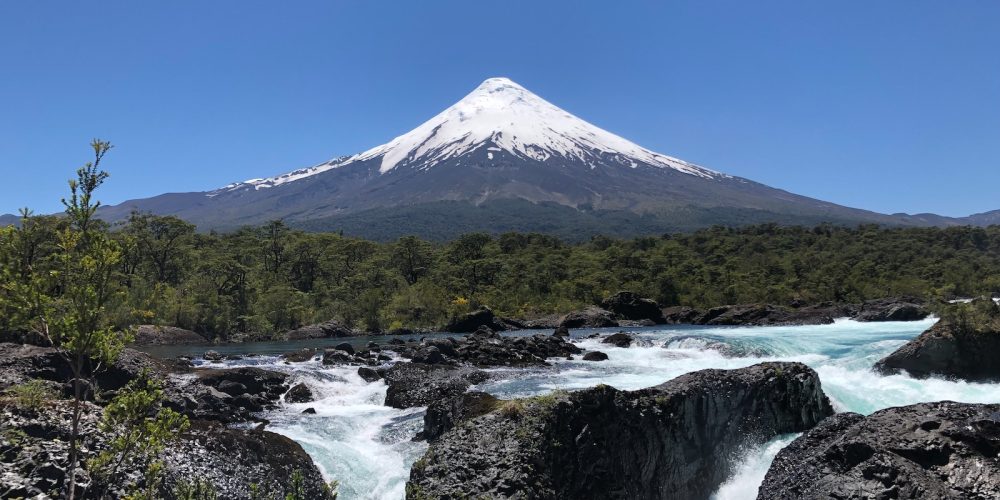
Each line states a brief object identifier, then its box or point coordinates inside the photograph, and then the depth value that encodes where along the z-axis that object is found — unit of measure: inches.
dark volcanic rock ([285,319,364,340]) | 1515.7
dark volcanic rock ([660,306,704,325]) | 1769.2
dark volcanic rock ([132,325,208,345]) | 1293.1
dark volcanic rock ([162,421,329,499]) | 275.1
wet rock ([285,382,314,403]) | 613.9
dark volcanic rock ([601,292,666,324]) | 1800.0
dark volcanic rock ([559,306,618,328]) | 1694.1
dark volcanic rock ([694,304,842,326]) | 1454.2
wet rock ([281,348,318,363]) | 930.5
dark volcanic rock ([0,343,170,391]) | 368.5
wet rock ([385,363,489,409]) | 579.8
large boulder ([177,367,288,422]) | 462.0
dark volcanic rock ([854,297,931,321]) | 1339.8
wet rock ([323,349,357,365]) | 841.5
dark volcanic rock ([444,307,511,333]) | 1643.7
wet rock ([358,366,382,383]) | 720.5
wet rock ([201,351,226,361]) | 947.5
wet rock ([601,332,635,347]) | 1097.4
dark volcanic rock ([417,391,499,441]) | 356.8
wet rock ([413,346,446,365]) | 838.5
